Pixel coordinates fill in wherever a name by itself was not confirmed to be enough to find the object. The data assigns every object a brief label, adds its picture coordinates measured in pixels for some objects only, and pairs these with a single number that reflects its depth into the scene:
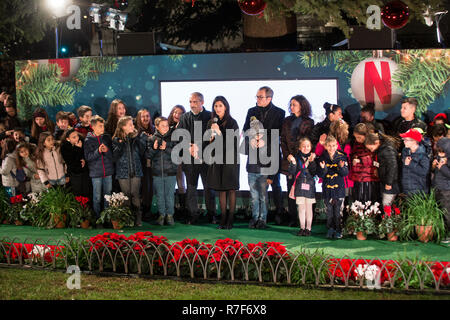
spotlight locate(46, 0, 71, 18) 10.75
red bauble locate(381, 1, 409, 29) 9.91
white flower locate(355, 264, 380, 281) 7.10
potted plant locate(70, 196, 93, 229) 10.76
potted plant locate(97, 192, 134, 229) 10.63
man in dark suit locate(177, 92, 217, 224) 10.93
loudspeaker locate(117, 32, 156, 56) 11.95
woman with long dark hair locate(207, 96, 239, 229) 10.59
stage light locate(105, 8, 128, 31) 12.20
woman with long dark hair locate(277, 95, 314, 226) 10.55
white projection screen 11.20
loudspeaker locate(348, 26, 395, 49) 10.98
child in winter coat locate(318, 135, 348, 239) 9.68
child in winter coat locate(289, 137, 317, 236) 9.86
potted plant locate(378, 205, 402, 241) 9.47
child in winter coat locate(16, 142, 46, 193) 11.51
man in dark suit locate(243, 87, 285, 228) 10.76
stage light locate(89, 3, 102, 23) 12.18
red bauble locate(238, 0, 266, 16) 9.00
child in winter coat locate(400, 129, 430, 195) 9.57
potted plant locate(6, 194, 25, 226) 11.31
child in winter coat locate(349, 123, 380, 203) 9.94
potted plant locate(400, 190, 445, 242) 9.27
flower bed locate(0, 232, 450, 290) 7.12
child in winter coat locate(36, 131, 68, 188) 11.14
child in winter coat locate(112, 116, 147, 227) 10.77
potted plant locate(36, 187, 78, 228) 10.78
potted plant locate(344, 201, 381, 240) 9.56
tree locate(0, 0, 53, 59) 10.08
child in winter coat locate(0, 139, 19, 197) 11.70
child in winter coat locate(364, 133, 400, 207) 9.70
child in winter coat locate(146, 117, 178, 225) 10.88
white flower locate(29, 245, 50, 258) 8.45
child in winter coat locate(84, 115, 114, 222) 10.79
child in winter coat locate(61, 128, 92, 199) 10.98
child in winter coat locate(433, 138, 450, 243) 9.38
